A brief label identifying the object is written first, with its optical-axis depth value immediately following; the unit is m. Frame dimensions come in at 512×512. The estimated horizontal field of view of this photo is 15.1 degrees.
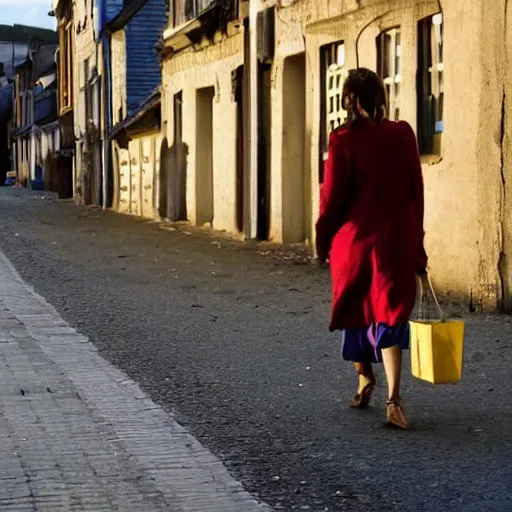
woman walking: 8.81
